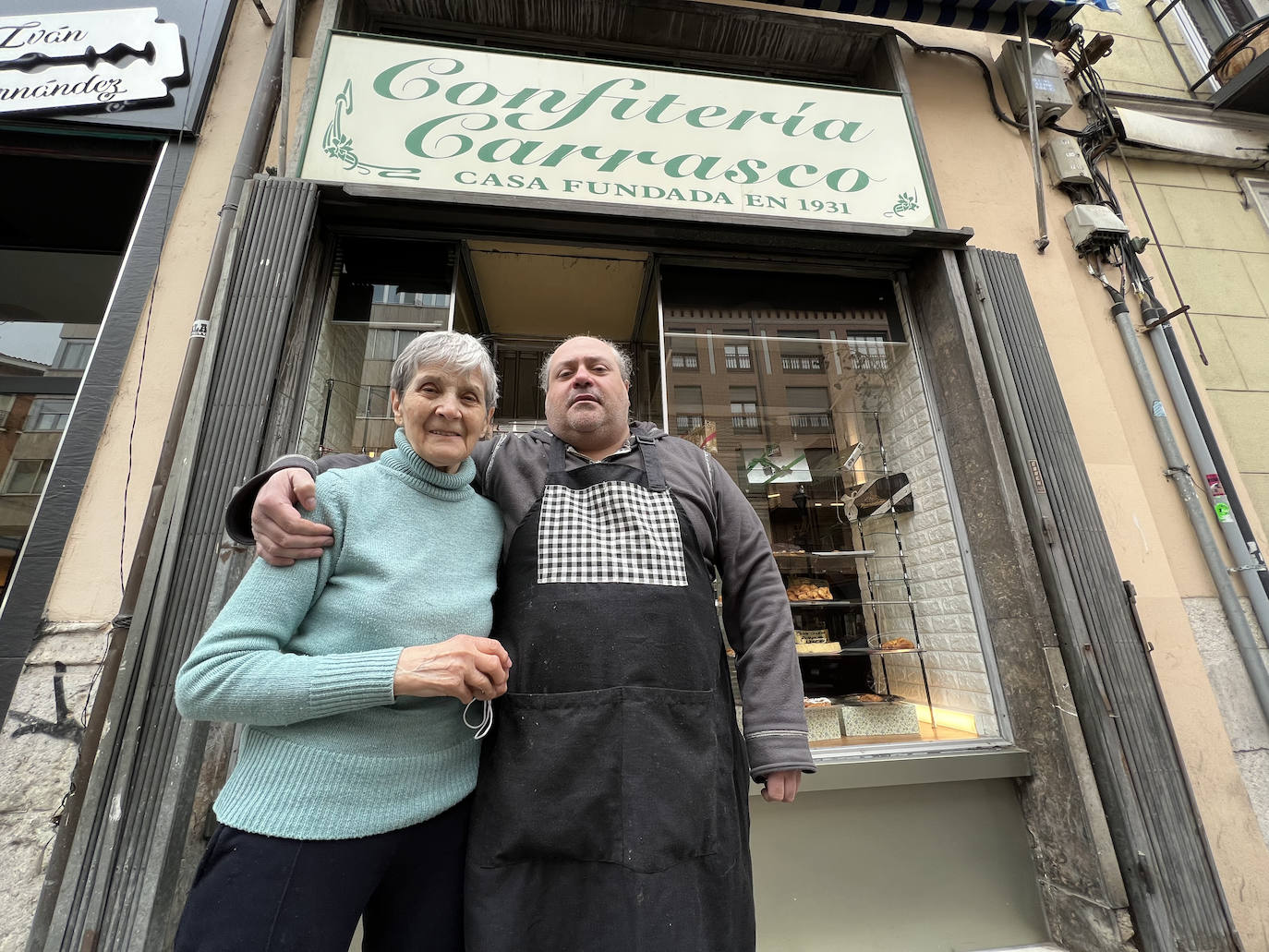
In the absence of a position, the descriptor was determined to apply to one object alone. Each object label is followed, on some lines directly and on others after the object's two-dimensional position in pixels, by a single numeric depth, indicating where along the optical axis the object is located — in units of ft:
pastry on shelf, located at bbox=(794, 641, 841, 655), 10.86
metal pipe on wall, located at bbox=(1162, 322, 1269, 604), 10.69
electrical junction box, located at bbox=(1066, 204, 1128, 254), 11.99
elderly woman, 3.01
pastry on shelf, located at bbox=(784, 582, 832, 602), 11.26
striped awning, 11.77
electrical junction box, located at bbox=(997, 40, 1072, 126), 12.94
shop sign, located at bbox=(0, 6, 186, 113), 10.04
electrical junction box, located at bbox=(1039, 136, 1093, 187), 12.66
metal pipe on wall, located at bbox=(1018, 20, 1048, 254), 11.65
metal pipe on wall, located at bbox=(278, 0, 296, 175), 9.09
